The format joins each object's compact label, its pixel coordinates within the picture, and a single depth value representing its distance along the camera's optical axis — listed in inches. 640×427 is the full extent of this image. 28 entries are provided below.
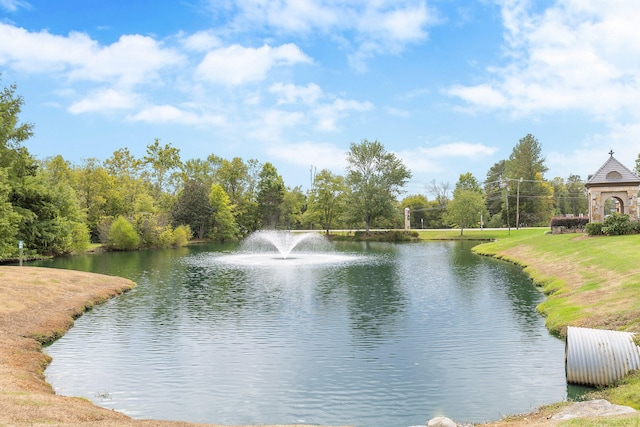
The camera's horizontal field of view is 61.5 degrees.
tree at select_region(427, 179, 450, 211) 5604.3
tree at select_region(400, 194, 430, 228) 4909.0
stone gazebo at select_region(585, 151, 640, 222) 2137.1
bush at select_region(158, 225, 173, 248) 3211.1
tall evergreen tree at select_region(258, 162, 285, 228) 4557.1
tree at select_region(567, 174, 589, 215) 5241.1
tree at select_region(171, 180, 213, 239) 3782.0
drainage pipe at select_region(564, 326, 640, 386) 563.5
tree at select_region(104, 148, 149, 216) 3504.2
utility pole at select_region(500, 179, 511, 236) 4054.4
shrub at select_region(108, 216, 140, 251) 2923.2
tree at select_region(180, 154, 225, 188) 4638.3
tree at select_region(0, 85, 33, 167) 1950.1
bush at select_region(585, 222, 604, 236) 1903.3
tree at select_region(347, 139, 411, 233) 3769.7
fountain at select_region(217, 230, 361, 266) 2103.8
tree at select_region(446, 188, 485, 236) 3533.5
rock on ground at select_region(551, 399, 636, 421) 428.3
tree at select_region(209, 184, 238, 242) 3981.3
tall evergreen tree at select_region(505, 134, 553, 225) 4308.6
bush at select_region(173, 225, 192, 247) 3356.3
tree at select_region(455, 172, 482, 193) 5275.6
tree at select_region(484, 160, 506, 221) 4714.6
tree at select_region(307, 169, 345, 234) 4143.7
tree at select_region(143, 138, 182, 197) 4520.2
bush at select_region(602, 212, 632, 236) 1812.3
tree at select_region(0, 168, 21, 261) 1701.2
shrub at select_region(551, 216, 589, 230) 2364.7
